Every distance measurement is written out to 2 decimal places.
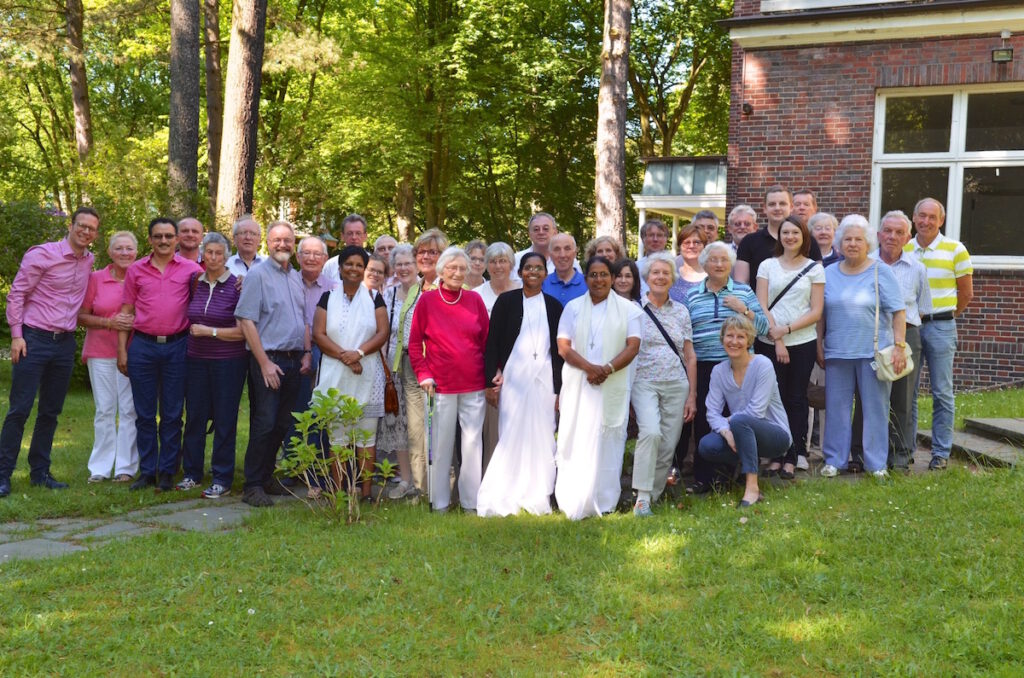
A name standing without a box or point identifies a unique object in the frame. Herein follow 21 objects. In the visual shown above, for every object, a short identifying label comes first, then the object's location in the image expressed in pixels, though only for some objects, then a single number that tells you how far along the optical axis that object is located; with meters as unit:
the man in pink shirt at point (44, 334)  7.00
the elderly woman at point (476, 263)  7.04
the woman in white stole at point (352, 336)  6.71
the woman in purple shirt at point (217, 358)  6.96
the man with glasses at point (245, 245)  7.48
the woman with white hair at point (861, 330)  6.66
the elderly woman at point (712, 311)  6.69
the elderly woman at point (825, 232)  7.16
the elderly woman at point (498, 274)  6.84
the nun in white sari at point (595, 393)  6.43
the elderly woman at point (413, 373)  7.03
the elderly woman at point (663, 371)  6.59
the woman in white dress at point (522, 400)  6.60
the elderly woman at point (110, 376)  7.51
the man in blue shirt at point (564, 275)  7.07
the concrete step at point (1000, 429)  7.48
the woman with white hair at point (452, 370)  6.61
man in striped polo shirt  6.87
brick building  11.65
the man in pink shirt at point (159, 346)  7.17
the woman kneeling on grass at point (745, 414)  6.34
